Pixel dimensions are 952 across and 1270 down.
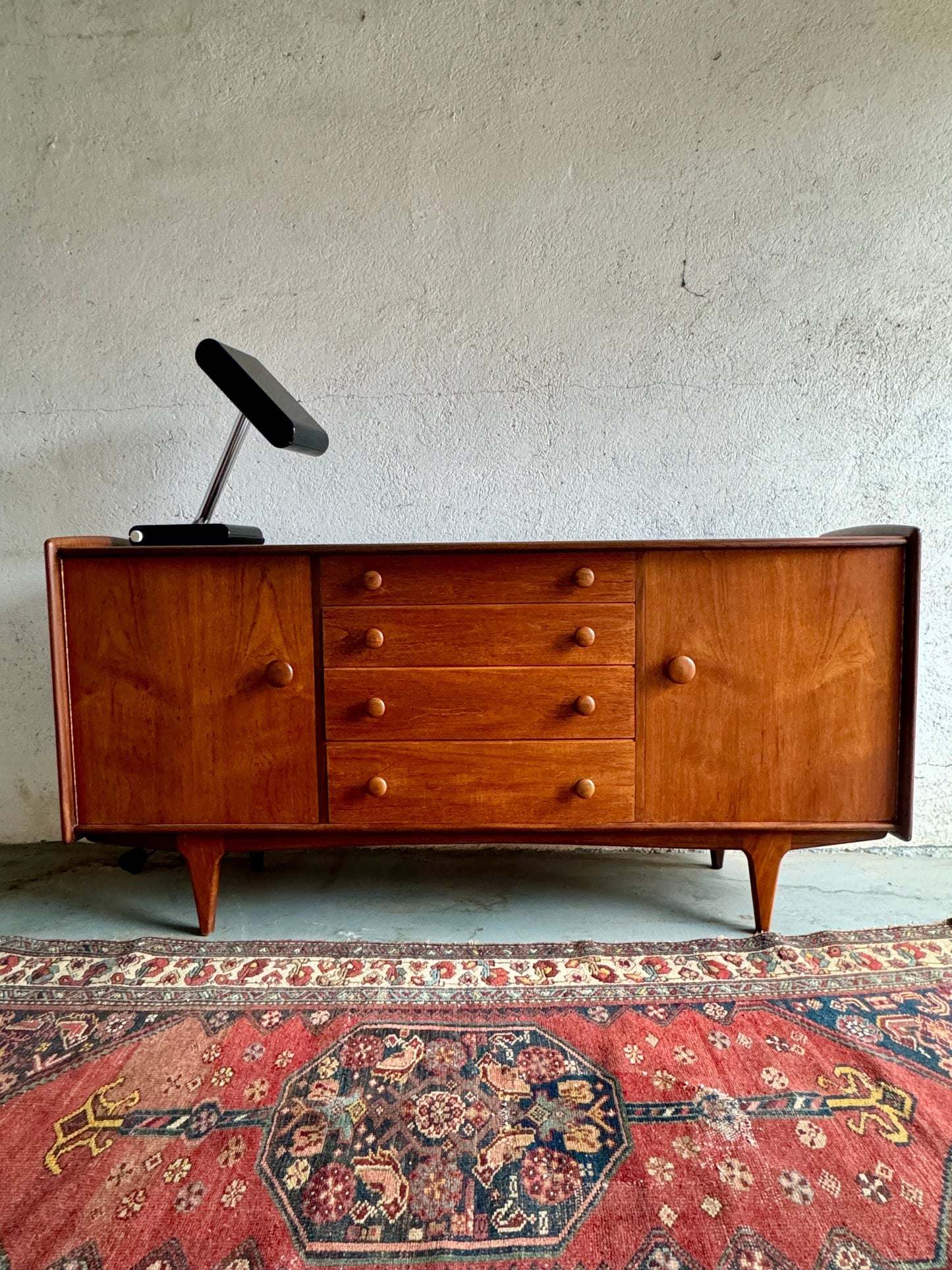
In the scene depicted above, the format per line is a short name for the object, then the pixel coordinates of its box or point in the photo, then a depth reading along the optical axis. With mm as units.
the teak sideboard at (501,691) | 1493
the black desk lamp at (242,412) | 1607
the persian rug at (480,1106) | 881
